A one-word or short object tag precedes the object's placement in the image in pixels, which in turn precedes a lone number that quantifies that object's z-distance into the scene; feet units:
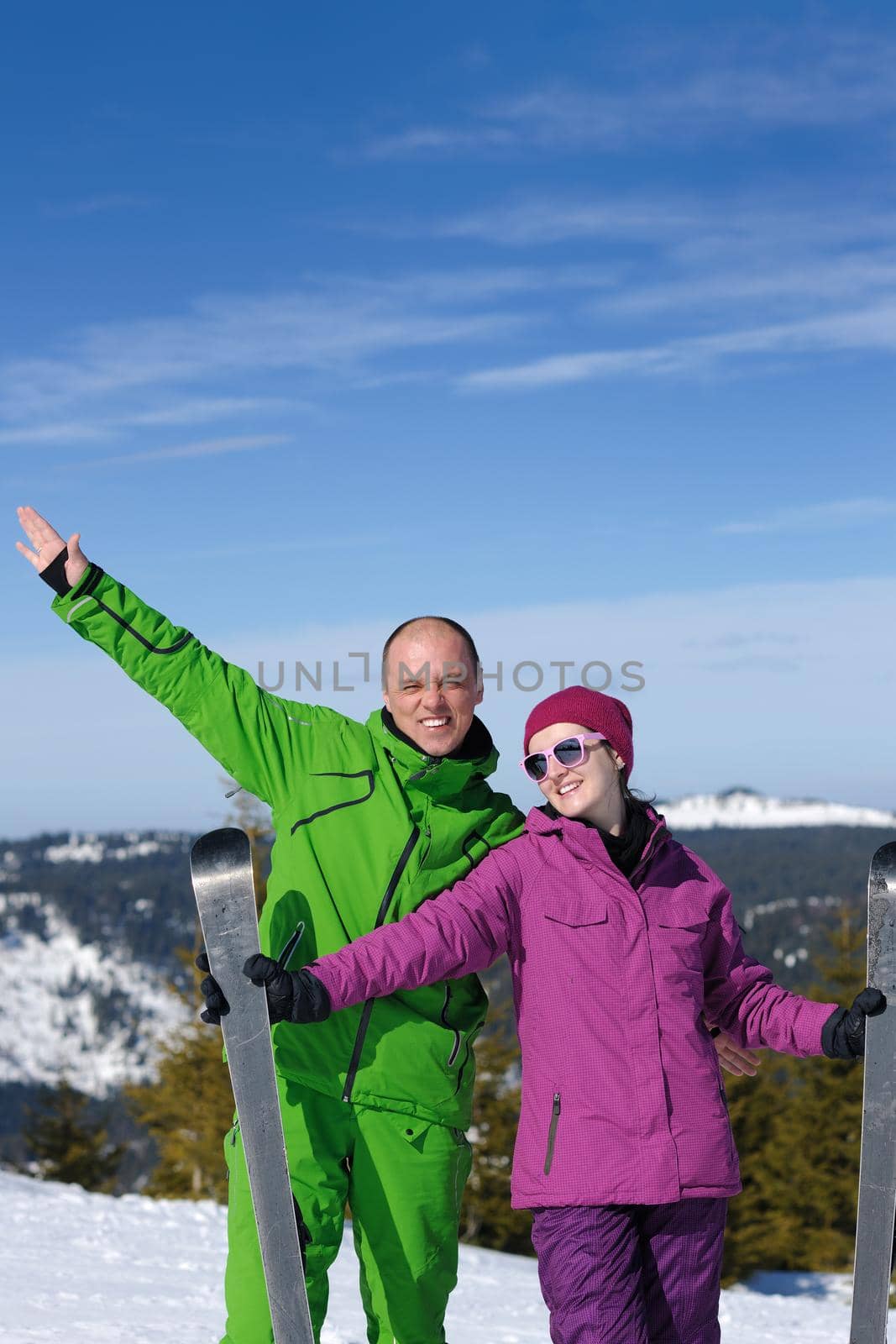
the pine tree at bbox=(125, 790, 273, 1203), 65.62
